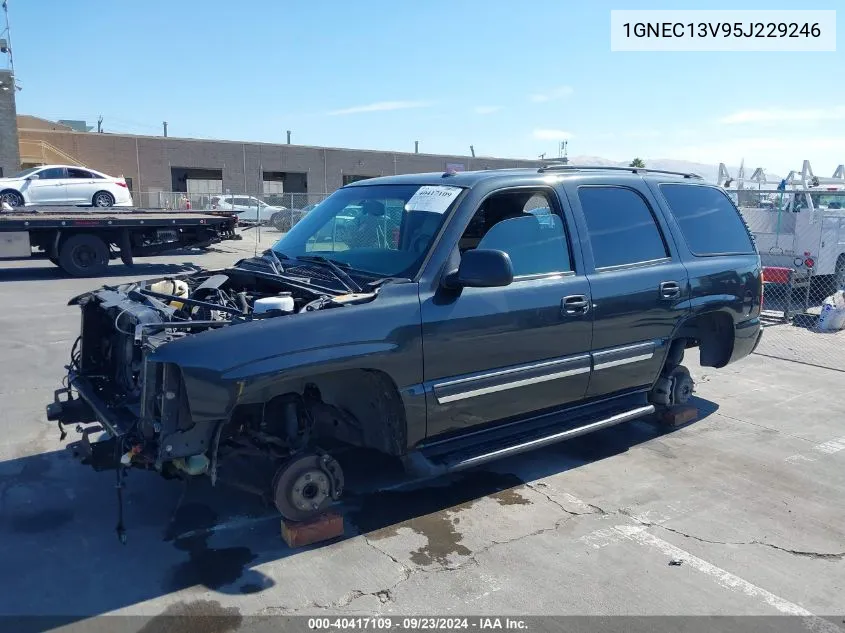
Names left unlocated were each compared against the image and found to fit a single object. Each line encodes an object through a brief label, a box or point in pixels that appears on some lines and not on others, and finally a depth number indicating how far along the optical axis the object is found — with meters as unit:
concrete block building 35.97
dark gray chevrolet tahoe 3.48
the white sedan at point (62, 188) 21.02
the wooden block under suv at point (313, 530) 3.79
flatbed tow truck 14.88
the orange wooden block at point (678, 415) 5.86
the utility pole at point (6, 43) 27.64
